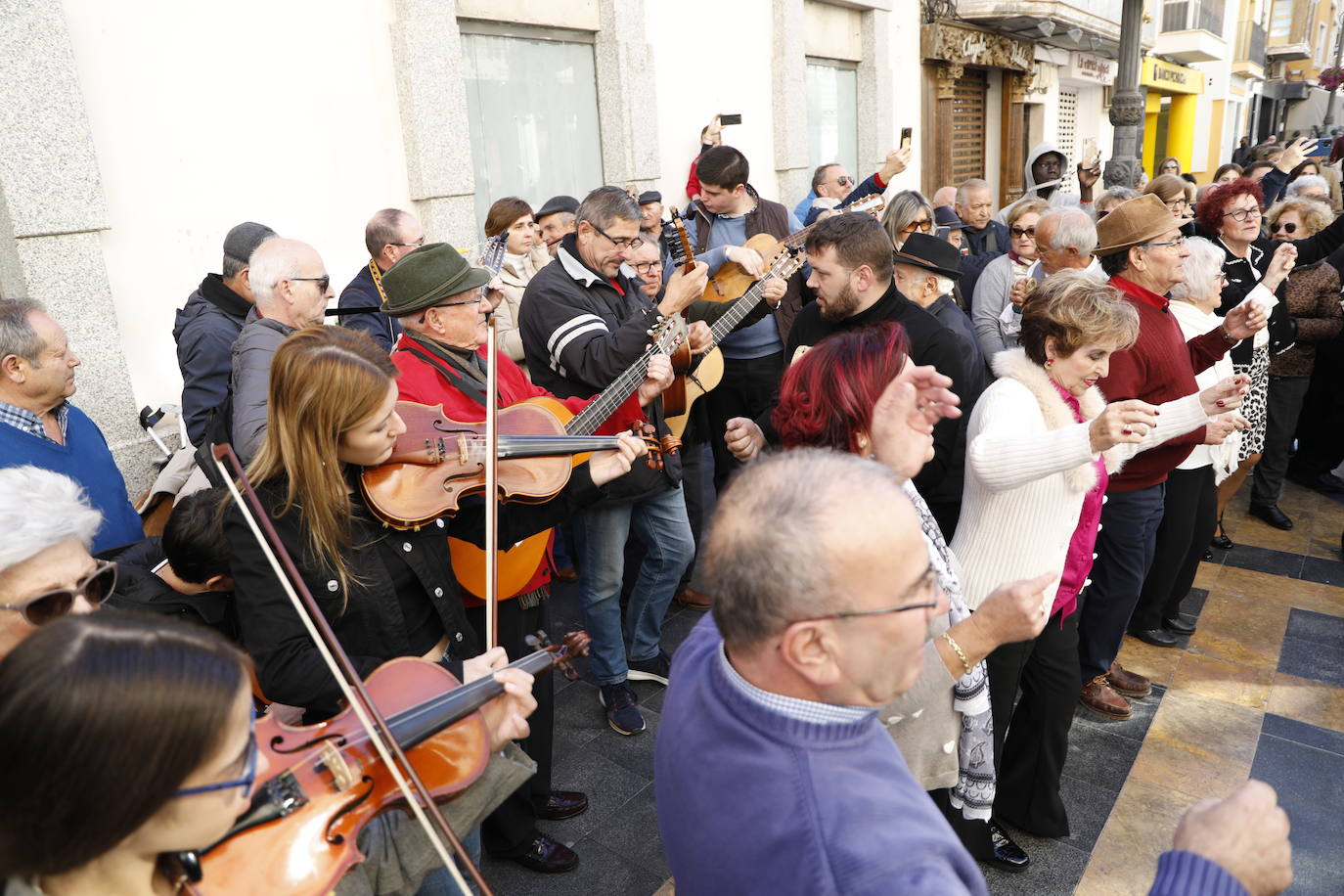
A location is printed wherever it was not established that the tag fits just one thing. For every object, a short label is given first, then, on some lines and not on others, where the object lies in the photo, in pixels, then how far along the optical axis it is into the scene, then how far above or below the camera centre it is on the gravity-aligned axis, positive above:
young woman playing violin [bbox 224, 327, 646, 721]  1.93 -0.69
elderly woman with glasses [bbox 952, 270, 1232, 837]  2.40 -0.90
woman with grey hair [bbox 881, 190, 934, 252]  5.10 -0.26
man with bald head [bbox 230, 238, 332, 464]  2.96 -0.34
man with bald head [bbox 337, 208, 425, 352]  4.04 -0.23
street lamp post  8.91 +0.53
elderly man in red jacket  2.63 -0.50
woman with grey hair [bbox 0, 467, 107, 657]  1.54 -0.57
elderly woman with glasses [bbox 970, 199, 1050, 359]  4.61 -0.67
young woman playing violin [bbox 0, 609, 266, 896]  1.01 -0.60
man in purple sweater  1.10 -0.67
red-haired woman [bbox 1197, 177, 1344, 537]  4.88 -0.70
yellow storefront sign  21.05 +1.76
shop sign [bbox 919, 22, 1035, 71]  11.39 +1.53
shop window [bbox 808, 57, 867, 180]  9.74 +0.64
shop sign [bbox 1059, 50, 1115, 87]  16.11 +1.57
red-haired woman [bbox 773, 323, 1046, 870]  1.87 -0.61
